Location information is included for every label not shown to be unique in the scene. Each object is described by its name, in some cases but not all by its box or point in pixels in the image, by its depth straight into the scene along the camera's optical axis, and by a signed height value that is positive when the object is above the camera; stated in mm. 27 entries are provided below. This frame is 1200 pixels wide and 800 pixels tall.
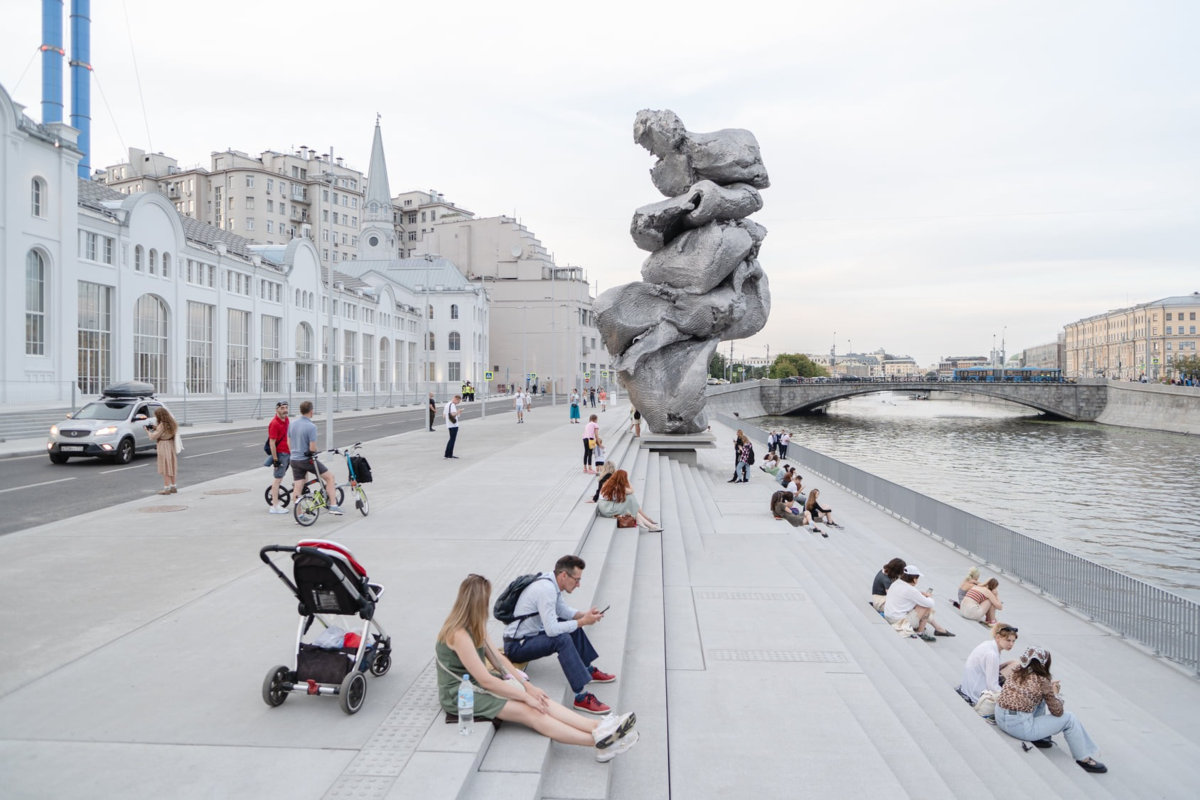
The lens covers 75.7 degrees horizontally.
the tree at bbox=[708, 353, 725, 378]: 151950 +3800
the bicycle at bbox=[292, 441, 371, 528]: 10836 -1759
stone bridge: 69125 -723
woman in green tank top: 4652 -1912
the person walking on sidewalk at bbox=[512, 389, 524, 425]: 36159 -936
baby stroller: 4891 -1698
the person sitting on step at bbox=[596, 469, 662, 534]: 11234 -1673
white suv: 18500 -1280
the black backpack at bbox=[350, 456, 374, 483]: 11344 -1285
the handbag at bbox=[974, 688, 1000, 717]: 6664 -2752
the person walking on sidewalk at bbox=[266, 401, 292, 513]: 11703 -1038
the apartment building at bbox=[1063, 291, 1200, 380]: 115938 +8196
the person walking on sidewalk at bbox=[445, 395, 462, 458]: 19217 -1003
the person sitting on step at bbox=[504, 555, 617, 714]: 5371 -1796
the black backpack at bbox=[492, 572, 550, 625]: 5664 -1619
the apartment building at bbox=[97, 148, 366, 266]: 95438 +24132
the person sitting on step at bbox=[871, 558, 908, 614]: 9516 -2483
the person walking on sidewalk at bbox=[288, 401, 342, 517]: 11188 -1033
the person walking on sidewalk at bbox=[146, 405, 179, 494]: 13625 -1204
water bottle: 4492 -1894
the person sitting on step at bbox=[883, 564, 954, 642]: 8922 -2568
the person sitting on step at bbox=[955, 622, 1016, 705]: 6895 -2562
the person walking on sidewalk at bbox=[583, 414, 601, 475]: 16297 -1231
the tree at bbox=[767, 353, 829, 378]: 119500 +3213
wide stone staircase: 4508 -2435
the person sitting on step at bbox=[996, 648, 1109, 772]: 6242 -2677
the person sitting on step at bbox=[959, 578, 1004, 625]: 9875 -2778
